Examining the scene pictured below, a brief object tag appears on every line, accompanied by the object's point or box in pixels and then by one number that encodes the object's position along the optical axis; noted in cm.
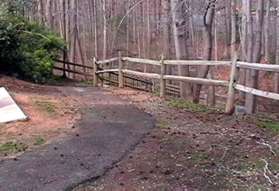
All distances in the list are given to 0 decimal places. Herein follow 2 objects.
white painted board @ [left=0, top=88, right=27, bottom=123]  486
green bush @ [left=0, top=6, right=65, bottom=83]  870
